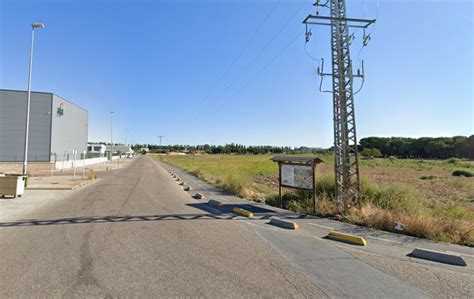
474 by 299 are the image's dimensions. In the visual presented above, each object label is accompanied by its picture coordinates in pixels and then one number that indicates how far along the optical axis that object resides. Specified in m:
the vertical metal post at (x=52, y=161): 35.74
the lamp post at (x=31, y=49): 18.95
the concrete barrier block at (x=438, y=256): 5.27
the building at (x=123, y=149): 127.50
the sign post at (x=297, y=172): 10.66
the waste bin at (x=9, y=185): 12.88
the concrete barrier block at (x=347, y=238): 6.49
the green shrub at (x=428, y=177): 36.28
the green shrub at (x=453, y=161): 82.69
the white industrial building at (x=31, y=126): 39.00
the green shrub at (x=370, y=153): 126.62
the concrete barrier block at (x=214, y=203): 11.90
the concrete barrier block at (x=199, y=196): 14.09
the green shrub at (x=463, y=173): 41.94
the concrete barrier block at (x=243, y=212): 9.65
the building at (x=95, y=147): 98.41
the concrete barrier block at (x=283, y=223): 8.06
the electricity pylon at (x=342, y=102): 9.98
